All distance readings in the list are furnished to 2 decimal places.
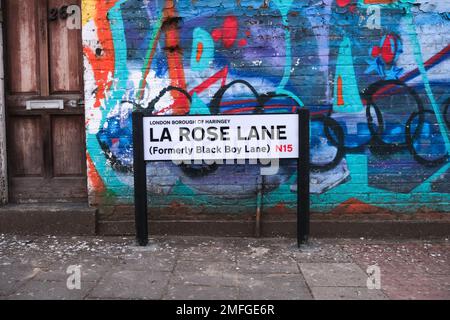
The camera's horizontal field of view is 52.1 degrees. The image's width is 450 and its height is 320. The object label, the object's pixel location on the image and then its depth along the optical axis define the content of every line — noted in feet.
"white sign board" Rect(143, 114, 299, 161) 15.24
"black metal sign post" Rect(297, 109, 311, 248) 15.06
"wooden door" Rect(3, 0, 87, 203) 17.84
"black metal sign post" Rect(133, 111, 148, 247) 15.20
